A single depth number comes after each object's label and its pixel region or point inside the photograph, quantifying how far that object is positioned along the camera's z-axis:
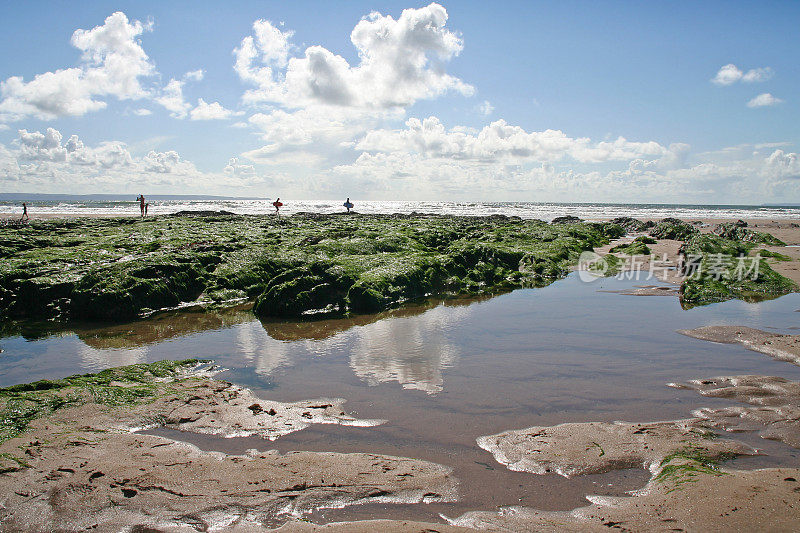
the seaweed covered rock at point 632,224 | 30.33
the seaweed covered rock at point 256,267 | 8.73
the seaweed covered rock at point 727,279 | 9.37
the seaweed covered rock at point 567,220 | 34.00
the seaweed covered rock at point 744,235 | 20.83
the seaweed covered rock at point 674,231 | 23.05
